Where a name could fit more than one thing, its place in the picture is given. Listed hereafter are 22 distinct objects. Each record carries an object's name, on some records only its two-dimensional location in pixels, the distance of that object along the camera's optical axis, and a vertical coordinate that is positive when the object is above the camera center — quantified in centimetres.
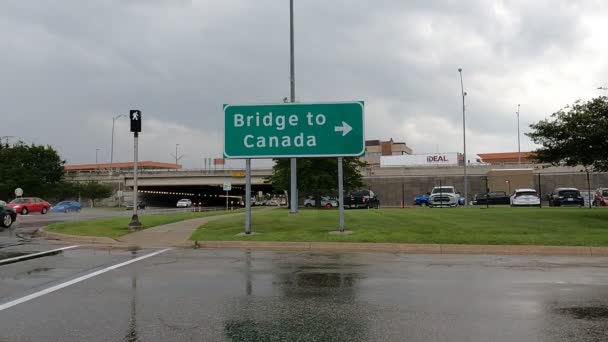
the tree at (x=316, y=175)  3781 +194
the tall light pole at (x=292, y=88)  2222 +545
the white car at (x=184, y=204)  6973 -34
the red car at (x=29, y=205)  4001 -17
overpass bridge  6125 +295
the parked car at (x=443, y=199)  3794 -3
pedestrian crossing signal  1836 +309
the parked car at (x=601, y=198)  3822 -9
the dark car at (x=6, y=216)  2256 -58
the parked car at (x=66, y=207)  4912 -42
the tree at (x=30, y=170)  6643 +469
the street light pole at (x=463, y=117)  4800 +801
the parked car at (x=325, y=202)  4719 -20
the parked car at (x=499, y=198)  4228 +0
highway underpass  8744 +168
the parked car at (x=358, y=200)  4147 -3
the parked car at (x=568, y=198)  3622 -5
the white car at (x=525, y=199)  3532 -8
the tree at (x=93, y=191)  7544 +180
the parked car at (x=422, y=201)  4665 -20
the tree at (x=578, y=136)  1962 +253
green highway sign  1591 +231
